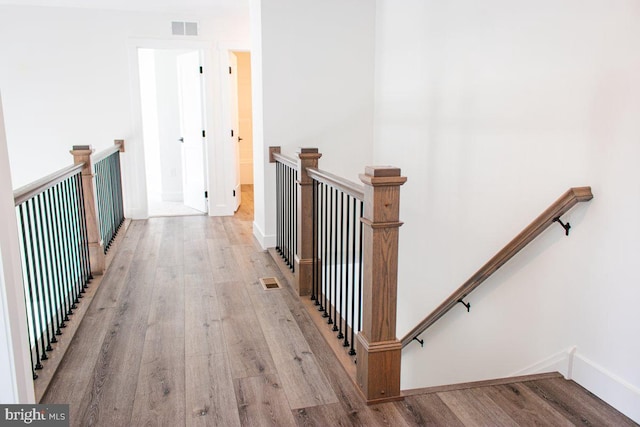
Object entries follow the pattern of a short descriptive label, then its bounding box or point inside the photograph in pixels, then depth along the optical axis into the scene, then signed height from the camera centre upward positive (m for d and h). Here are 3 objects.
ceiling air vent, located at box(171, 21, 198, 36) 6.22 +1.04
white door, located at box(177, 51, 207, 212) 6.54 -0.15
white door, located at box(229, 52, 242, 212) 6.55 -0.05
